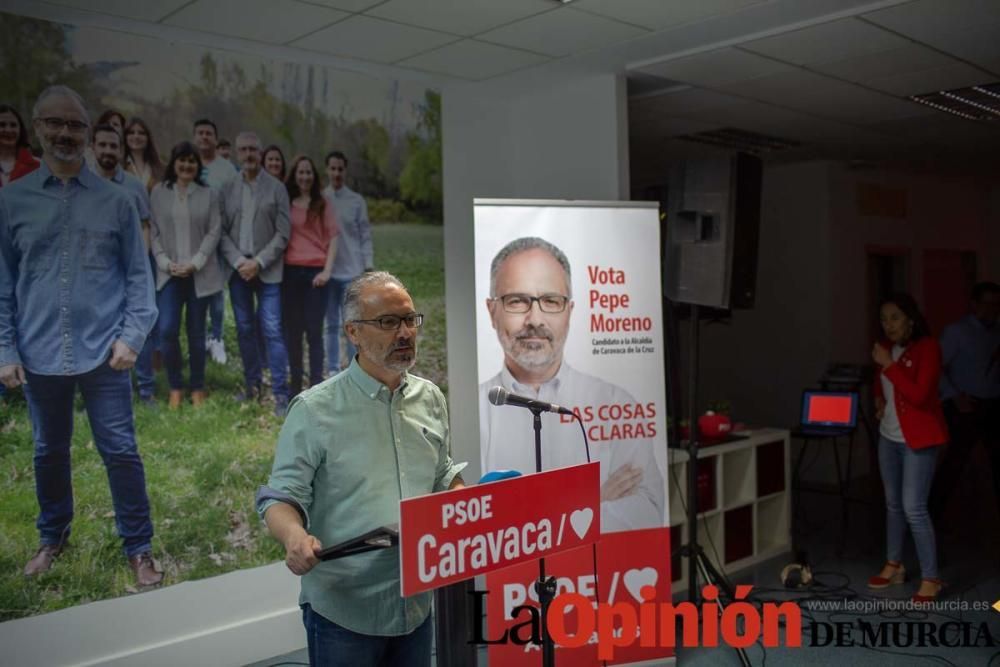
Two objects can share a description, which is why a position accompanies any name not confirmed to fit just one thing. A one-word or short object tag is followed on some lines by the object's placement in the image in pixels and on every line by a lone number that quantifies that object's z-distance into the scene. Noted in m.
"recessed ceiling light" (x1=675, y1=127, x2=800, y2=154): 6.48
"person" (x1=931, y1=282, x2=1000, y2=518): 5.80
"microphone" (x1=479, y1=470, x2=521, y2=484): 2.10
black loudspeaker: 4.07
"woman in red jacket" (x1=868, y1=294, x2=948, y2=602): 4.49
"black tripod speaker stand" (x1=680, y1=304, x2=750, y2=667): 4.03
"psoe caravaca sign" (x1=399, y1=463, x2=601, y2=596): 1.78
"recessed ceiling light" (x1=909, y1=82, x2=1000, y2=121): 5.34
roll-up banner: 3.71
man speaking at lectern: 2.09
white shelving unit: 4.94
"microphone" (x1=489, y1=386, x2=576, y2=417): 2.47
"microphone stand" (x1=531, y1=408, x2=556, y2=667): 2.25
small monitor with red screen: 5.88
